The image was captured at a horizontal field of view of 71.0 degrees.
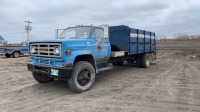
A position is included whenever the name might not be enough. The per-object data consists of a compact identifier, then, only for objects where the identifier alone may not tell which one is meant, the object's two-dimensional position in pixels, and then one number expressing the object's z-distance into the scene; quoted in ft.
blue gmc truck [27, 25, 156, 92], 14.45
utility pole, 112.20
